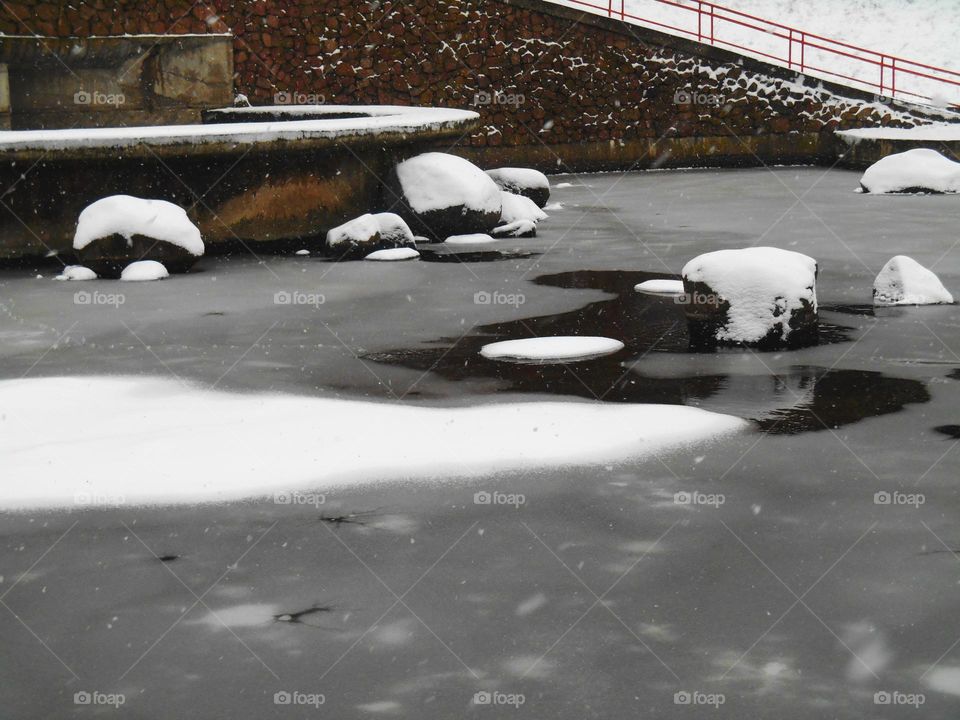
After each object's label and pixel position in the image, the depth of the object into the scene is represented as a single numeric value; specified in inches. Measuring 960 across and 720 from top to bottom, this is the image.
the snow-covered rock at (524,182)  589.9
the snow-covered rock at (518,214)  497.4
